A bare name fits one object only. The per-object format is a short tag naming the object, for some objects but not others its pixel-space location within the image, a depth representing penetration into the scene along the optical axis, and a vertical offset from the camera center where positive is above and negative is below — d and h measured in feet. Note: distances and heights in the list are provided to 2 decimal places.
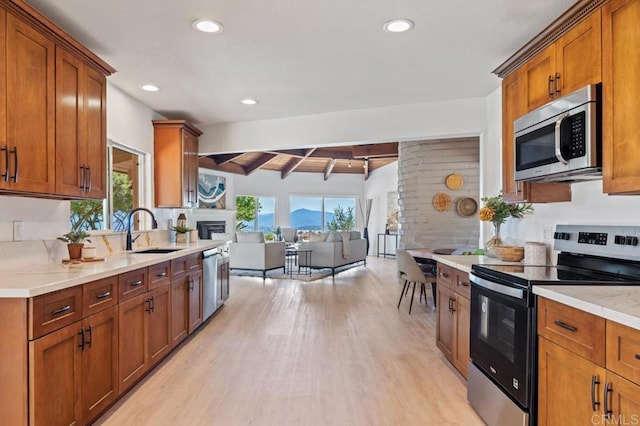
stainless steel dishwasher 13.52 -2.49
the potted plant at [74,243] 8.63 -0.67
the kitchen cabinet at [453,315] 8.91 -2.54
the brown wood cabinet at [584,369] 4.32 -1.96
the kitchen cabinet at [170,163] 15.16 +2.00
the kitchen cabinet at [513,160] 8.64 +1.29
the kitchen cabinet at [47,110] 6.64 +2.06
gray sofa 25.23 -2.51
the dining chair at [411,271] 15.24 -2.33
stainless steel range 6.07 -1.61
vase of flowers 10.28 +0.01
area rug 24.17 -4.03
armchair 24.06 -2.48
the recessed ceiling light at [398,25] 8.23 +4.08
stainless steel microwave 6.33 +1.34
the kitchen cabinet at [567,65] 6.49 +2.79
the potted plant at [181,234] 15.24 -0.81
